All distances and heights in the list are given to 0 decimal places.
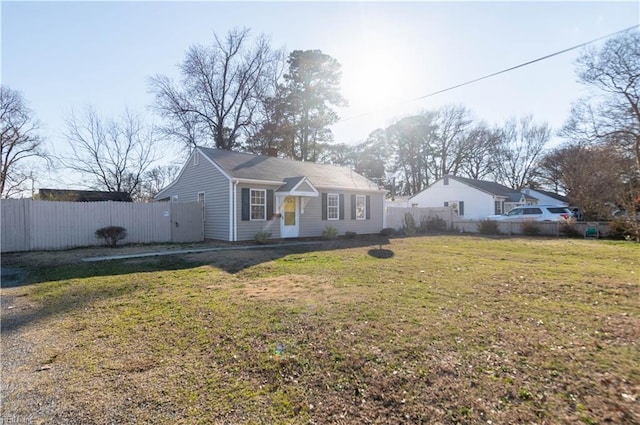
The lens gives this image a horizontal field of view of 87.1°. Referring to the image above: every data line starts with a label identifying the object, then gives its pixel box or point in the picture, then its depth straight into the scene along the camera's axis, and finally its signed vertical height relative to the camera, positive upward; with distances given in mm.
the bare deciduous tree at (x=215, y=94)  27062 +10254
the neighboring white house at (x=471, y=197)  28969 +1645
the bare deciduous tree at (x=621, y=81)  22642 +9124
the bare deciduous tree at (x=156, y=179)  30798 +3811
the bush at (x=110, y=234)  12559 -568
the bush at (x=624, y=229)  15307 -736
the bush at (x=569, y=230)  18031 -871
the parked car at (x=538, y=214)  21109 +20
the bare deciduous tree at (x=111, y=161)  26797 +4792
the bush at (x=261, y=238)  13922 -854
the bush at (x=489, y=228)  20109 -793
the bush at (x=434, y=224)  22609 -592
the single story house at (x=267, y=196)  14141 +993
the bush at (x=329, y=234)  15945 -827
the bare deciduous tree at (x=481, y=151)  39344 +7611
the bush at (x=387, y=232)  18445 -887
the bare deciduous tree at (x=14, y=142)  25047 +6100
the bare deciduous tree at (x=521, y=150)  40375 +7857
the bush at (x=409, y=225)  20844 -597
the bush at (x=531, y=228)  18766 -766
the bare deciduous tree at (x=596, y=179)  21594 +2347
